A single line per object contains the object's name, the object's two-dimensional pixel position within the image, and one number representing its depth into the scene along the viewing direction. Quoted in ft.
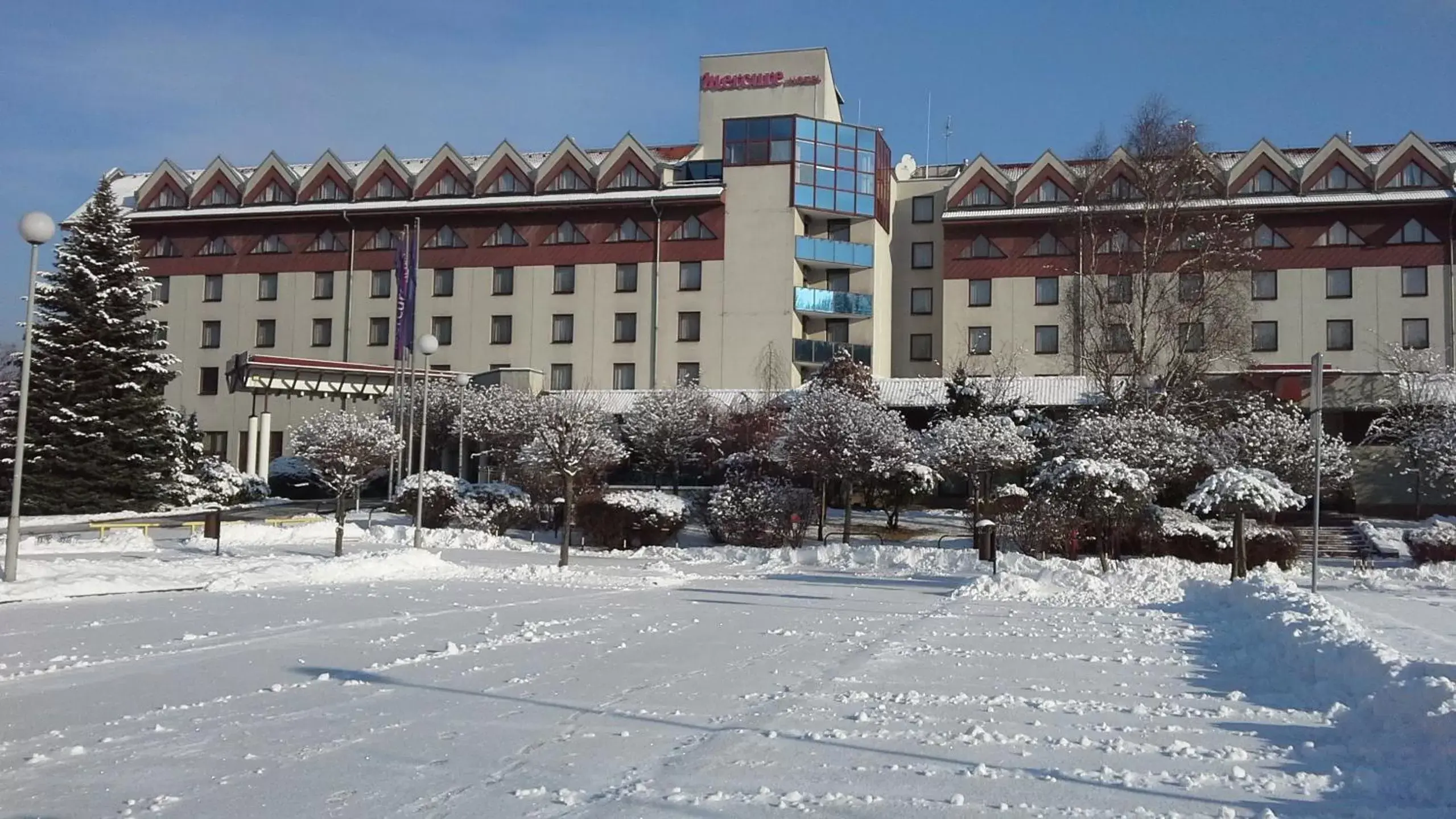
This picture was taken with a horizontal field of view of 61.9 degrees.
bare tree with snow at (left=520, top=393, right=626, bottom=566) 106.93
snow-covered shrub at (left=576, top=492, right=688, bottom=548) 111.86
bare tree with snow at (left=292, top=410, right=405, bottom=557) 131.75
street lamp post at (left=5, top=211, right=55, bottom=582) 54.80
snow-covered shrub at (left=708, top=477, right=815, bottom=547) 109.81
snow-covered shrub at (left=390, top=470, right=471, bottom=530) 119.04
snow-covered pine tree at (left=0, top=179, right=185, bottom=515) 129.39
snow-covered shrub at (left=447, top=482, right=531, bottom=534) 118.11
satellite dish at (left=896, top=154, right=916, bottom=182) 215.51
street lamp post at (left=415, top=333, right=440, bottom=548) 93.66
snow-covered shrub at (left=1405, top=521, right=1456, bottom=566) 96.43
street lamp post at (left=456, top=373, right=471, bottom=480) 149.89
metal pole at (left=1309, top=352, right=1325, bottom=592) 69.97
